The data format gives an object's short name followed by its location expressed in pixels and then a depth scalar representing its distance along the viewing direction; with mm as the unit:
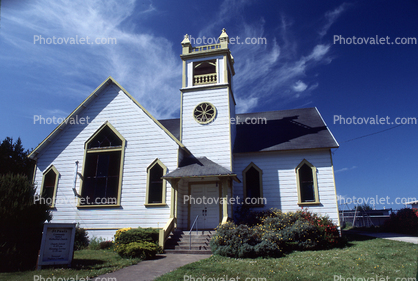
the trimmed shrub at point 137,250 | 11305
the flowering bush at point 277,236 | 11289
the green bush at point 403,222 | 19408
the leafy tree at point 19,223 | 9180
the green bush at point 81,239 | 15445
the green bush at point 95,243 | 15180
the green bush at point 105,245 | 15141
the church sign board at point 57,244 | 9336
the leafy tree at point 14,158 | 28220
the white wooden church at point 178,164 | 16469
